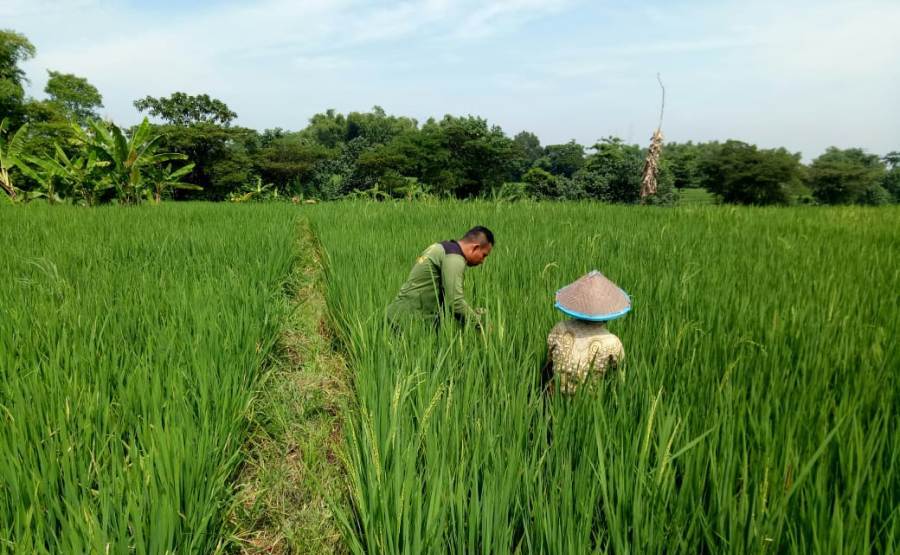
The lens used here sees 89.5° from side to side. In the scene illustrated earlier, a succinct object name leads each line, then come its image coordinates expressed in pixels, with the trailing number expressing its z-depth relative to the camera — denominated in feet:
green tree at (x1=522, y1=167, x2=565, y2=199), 97.82
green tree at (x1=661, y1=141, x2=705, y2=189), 190.60
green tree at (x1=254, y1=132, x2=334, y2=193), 112.14
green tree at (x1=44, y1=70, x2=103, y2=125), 114.32
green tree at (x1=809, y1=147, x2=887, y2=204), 133.49
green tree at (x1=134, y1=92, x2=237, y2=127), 106.73
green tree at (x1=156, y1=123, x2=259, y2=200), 94.58
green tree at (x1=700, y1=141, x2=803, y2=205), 118.52
